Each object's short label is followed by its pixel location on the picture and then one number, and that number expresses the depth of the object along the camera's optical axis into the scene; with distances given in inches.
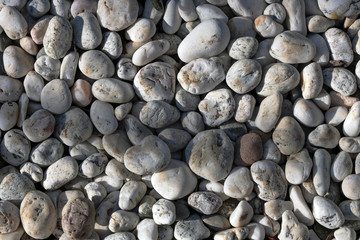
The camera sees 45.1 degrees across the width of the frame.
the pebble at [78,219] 44.7
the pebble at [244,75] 48.4
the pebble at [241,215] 46.3
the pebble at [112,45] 49.9
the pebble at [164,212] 45.3
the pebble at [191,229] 45.8
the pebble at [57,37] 48.5
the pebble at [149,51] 49.4
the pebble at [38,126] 47.7
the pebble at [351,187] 47.5
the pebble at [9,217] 45.3
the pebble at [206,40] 48.9
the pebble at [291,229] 46.1
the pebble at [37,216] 45.2
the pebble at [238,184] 46.9
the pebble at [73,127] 48.1
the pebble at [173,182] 46.4
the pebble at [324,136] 48.8
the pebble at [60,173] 47.4
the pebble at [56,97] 48.6
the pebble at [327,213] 46.2
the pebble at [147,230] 45.2
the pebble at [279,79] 48.8
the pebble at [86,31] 49.4
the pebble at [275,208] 47.3
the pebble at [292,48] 49.1
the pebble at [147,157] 46.1
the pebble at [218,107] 49.0
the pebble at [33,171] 47.8
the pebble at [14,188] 46.8
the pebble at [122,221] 45.8
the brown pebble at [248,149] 47.7
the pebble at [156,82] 49.3
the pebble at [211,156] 46.7
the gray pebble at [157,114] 48.3
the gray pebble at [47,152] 48.1
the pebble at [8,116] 48.1
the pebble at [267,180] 47.1
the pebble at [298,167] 47.4
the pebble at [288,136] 47.8
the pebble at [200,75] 48.9
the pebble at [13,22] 49.7
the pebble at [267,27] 50.4
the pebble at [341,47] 50.9
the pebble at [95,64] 49.2
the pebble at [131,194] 46.7
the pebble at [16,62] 49.8
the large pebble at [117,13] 49.7
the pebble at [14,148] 48.1
